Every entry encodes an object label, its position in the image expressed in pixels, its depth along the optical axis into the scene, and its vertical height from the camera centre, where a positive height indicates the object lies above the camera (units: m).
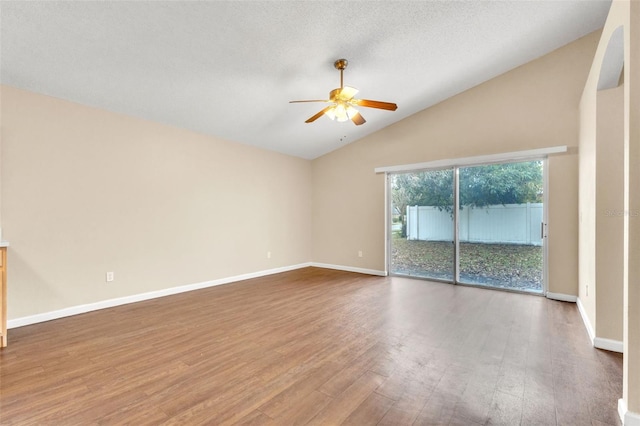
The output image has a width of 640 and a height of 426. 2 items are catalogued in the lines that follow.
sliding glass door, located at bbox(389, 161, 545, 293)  4.46 -0.17
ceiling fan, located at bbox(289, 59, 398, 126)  3.19 +1.25
